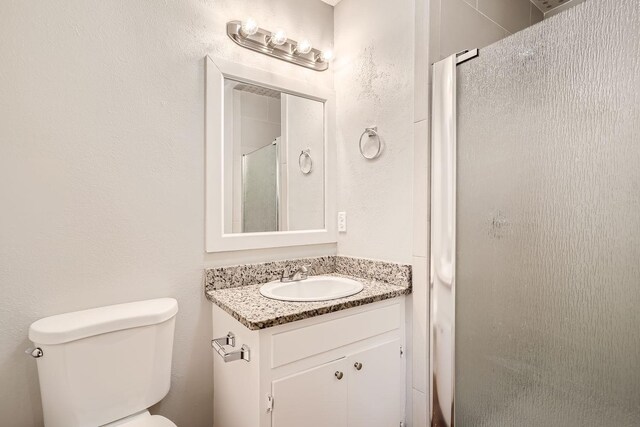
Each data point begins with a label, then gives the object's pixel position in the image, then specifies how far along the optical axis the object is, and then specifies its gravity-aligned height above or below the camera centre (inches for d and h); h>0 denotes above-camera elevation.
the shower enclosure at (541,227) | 34.5 -2.2
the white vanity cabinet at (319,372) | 42.9 -24.8
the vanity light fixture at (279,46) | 59.9 +33.7
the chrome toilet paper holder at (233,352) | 44.4 -20.5
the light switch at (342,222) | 71.4 -2.7
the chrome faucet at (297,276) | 62.9 -13.3
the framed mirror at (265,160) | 58.1 +10.5
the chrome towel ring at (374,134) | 62.0 +15.2
